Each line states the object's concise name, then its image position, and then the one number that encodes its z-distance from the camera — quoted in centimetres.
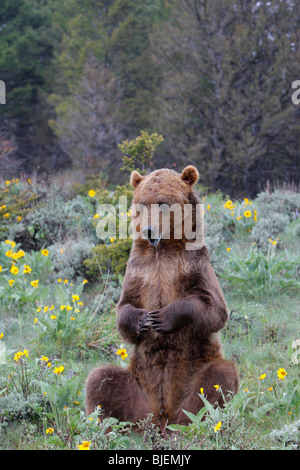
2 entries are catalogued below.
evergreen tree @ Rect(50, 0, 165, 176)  2408
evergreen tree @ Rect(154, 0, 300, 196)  2086
